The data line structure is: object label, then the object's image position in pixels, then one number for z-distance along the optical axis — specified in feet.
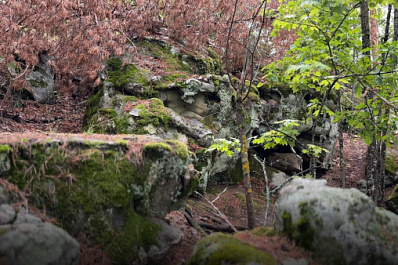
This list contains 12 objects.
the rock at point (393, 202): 26.48
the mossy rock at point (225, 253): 9.16
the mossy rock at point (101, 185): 10.65
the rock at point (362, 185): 32.45
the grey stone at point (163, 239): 11.51
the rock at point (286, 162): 34.71
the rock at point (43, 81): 29.81
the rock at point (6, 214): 8.77
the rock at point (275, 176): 32.06
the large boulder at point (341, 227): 9.61
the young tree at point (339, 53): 15.88
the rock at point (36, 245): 7.54
